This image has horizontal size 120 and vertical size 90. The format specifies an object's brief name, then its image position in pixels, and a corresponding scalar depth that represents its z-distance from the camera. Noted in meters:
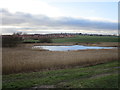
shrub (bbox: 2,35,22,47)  21.74
